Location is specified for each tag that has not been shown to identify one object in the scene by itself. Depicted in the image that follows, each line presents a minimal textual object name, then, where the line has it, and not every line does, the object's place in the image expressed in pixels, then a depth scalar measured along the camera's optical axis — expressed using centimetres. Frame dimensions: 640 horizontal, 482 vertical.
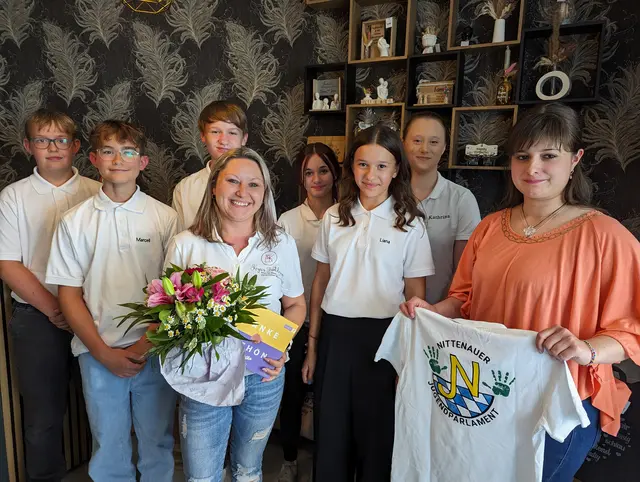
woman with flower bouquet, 147
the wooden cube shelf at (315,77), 298
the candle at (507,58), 252
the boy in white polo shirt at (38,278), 198
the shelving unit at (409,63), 255
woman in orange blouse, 125
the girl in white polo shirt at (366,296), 177
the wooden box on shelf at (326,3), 287
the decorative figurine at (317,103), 303
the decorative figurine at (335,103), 300
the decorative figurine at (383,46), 277
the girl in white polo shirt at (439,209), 218
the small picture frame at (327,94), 301
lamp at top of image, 328
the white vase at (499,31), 248
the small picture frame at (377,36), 277
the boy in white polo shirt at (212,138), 228
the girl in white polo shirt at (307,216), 217
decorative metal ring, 237
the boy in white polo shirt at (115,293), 173
